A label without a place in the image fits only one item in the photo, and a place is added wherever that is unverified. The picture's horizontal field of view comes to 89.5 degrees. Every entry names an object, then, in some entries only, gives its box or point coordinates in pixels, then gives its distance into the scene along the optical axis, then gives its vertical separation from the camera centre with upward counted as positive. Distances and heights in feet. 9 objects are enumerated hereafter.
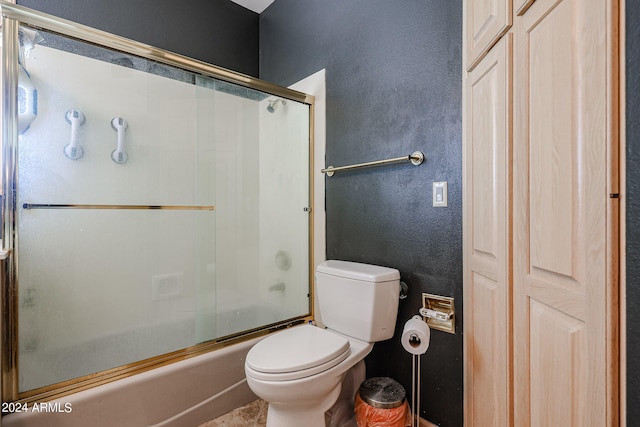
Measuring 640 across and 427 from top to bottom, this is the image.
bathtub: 4.27 -2.81
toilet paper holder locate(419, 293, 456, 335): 4.65 -1.54
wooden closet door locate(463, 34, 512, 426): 3.28 -0.37
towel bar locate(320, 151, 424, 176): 5.01 +0.77
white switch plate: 4.71 +0.20
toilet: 4.17 -2.00
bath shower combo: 4.25 -0.20
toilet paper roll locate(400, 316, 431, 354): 4.51 -1.82
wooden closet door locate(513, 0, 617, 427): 2.08 -0.08
